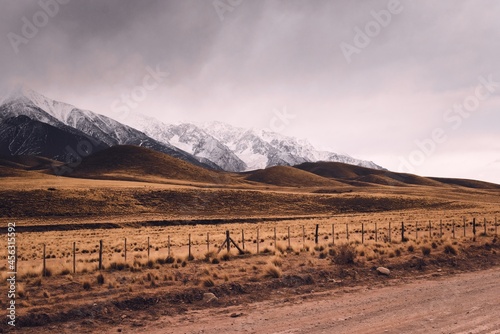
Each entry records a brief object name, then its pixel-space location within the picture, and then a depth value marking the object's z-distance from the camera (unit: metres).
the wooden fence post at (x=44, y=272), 17.70
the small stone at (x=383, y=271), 17.88
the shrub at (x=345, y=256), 19.61
